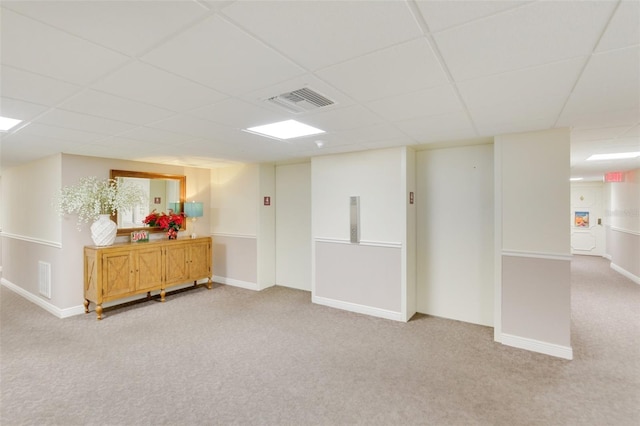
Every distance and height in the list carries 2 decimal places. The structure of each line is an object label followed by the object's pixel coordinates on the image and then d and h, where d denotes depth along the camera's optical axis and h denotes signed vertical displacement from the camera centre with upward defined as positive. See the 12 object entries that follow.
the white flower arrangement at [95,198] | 4.33 +0.21
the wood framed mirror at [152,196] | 5.02 +0.29
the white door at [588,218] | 9.23 -0.24
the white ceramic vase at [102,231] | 4.51 -0.28
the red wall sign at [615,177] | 6.88 +0.74
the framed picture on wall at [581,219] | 9.41 -0.28
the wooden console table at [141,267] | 4.36 -0.87
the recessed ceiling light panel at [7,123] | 2.73 +0.82
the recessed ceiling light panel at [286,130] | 3.08 +0.87
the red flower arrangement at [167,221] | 5.30 -0.17
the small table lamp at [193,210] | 5.61 +0.03
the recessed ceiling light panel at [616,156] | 4.51 +0.83
